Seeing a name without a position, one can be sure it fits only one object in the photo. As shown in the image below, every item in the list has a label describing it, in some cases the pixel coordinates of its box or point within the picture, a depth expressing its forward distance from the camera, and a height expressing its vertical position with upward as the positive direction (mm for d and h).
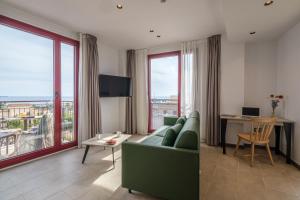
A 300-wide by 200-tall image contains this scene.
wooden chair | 2817 -605
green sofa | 1708 -785
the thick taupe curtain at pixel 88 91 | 3859 +162
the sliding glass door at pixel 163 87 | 4781 +323
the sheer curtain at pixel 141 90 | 5039 +232
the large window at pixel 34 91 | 2842 +117
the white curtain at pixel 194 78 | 4227 +513
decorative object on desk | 3337 -63
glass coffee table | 2857 -792
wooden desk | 2916 -595
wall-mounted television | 4355 +326
